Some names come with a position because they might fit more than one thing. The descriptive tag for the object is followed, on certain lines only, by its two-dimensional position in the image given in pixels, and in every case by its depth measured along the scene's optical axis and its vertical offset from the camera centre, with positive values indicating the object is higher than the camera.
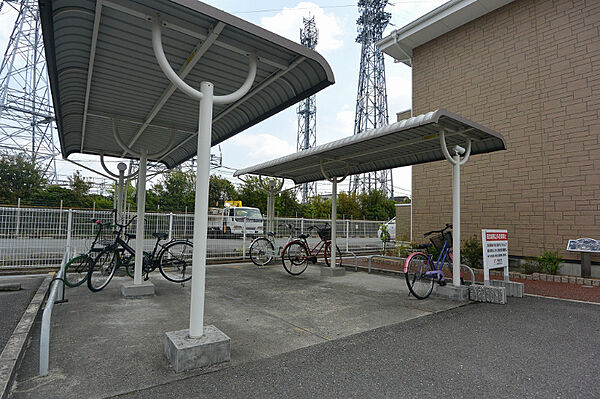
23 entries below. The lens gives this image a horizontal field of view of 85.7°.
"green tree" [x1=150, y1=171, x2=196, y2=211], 24.09 +1.72
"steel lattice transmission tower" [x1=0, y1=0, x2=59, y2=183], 25.95 +9.25
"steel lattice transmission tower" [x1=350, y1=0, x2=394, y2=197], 30.75 +14.56
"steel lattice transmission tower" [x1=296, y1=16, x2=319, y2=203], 38.06 +12.67
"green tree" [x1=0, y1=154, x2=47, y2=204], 19.78 +2.12
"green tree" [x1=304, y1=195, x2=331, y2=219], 28.23 +0.73
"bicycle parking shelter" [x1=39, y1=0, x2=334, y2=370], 2.59 +1.53
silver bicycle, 8.51 -0.92
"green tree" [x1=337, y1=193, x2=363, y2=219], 27.81 +0.92
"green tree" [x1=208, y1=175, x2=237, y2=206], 27.11 +2.16
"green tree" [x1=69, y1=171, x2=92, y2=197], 22.34 +2.02
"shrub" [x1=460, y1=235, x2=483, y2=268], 7.88 -0.83
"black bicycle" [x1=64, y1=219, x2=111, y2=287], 5.22 -0.89
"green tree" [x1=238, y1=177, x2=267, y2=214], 25.80 +1.69
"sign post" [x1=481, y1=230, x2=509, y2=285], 5.12 -0.50
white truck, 8.88 -0.30
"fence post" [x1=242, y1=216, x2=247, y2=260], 9.07 -0.94
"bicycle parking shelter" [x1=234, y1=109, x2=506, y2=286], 4.83 +1.31
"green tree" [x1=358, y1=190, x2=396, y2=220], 28.77 +1.14
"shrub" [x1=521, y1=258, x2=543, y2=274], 7.08 -1.02
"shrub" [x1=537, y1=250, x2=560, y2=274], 6.71 -0.86
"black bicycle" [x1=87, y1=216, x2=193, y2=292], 5.18 -0.80
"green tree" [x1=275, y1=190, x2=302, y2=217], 26.06 +0.97
